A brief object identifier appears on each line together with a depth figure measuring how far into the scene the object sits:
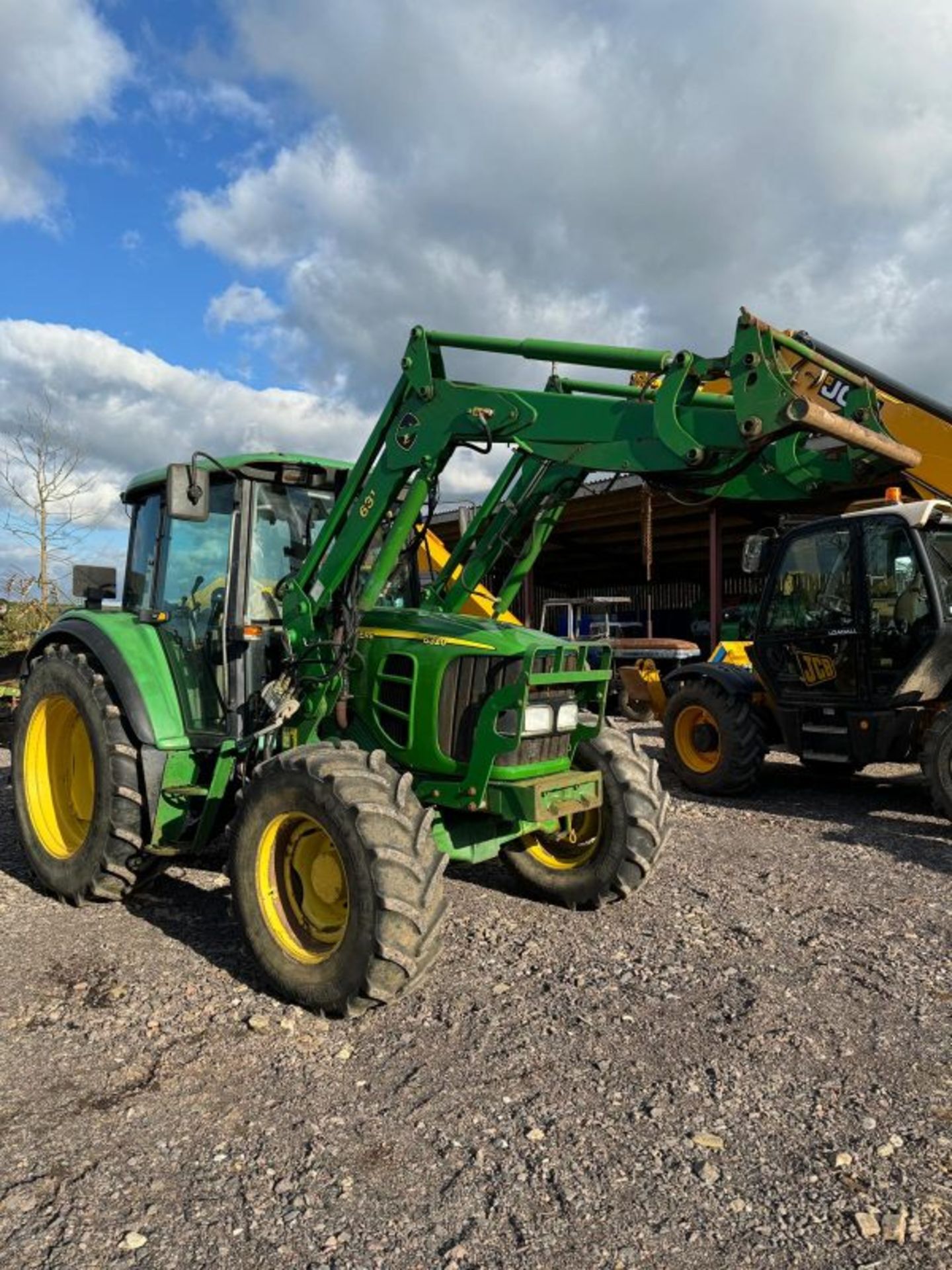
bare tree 14.23
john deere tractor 3.60
